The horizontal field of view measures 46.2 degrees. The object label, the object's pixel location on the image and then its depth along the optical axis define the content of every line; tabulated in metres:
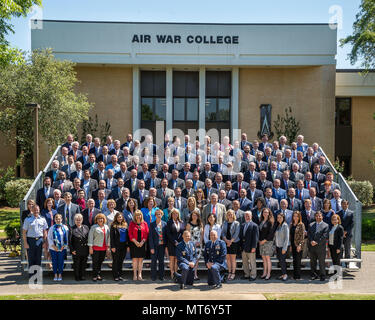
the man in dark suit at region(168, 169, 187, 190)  12.52
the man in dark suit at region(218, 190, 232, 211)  11.57
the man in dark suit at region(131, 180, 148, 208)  11.85
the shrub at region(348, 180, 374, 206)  21.83
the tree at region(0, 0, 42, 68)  12.99
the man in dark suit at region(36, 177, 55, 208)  11.83
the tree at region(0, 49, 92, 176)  20.94
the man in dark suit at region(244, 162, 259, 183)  12.77
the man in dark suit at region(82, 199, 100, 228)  11.00
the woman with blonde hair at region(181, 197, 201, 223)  10.95
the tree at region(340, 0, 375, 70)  20.41
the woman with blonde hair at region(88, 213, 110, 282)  10.58
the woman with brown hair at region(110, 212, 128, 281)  10.62
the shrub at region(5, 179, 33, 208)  20.31
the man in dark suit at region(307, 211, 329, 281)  10.80
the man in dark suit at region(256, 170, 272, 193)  12.41
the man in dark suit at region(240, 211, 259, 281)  10.75
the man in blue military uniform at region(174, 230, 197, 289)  10.20
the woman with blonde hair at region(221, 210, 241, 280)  10.85
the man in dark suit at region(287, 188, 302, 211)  11.56
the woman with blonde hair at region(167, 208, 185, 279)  10.66
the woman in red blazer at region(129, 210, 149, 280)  10.67
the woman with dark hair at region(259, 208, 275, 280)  10.83
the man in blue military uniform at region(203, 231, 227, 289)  10.26
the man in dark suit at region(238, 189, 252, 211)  11.59
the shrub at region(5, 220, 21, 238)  14.83
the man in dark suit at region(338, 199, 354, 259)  11.24
